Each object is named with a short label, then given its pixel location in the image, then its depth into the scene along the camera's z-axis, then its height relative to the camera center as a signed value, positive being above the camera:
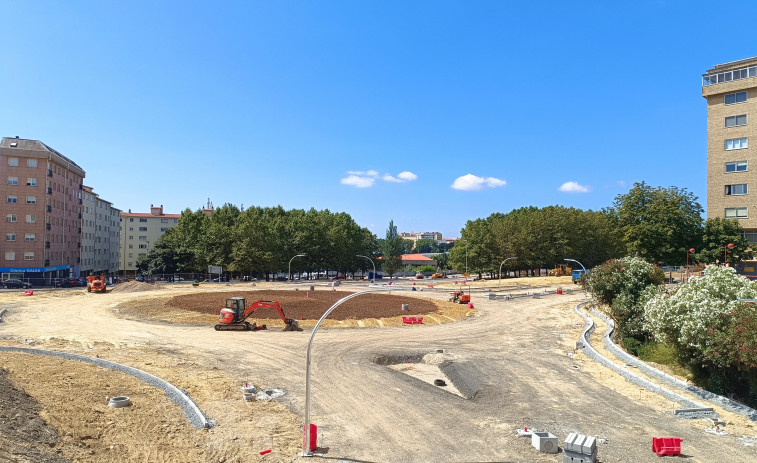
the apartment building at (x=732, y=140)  55.09 +14.48
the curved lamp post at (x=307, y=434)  14.16 -6.01
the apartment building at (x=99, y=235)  104.61 +3.80
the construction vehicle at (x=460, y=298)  56.58 -6.20
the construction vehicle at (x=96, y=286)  64.22 -5.45
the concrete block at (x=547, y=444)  14.54 -6.40
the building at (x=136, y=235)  132.50 +4.44
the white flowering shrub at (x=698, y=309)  19.88 -2.71
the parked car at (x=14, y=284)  69.69 -5.62
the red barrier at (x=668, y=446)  14.32 -6.37
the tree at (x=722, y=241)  57.75 +1.57
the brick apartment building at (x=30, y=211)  77.31 +6.95
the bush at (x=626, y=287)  30.66 -2.71
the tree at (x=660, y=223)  61.97 +4.28
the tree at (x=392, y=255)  130.94 -1.23
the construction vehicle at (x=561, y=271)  102.12 -4.54
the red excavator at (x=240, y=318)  35.94 -5.64
